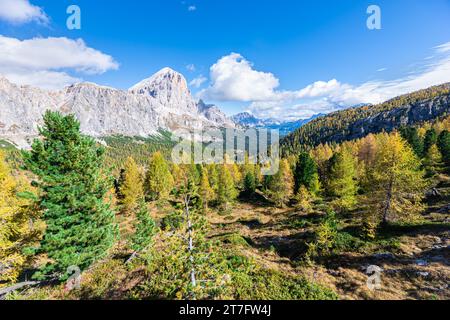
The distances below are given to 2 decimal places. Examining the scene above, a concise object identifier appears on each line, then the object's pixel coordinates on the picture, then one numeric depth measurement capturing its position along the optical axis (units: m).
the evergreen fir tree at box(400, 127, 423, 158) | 48.28
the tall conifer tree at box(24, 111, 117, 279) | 12.25
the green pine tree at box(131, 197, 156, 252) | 19.22
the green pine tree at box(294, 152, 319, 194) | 43.69
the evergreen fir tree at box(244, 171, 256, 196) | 56.62
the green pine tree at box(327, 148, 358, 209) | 31.07
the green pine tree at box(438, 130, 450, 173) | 46.28
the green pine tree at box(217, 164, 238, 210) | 46.91
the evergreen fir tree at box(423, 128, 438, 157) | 51.51
